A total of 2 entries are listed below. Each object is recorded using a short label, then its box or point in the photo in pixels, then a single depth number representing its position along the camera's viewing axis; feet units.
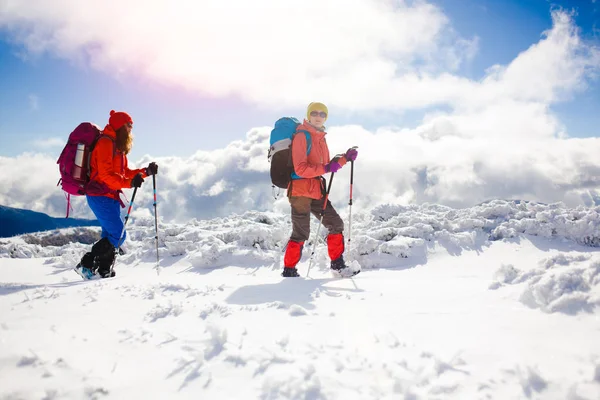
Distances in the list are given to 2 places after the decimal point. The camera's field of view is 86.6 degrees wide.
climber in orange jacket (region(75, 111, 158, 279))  16.62
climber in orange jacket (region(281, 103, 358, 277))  17.11
